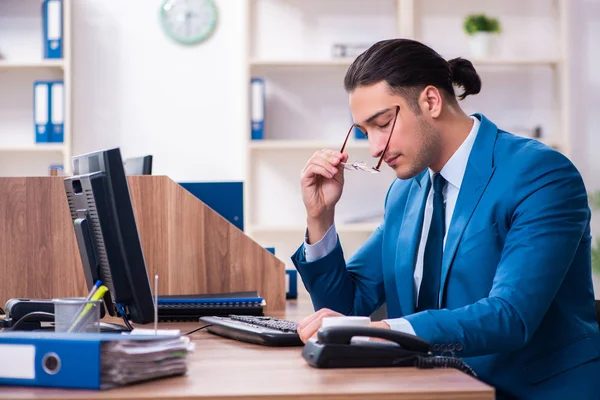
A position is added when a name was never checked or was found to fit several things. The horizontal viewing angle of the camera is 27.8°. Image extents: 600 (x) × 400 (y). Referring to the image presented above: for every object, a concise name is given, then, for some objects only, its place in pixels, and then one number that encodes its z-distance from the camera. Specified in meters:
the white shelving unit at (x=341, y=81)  6.11
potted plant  5.92
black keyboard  3.06
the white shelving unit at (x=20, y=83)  6.10
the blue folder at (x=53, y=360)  2.16
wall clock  6.11
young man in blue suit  3.06
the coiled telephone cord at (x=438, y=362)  2.48
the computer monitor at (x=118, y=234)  2.94
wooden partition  3.75
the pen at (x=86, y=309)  2.76
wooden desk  2.11
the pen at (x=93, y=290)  2.83
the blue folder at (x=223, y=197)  4.11
